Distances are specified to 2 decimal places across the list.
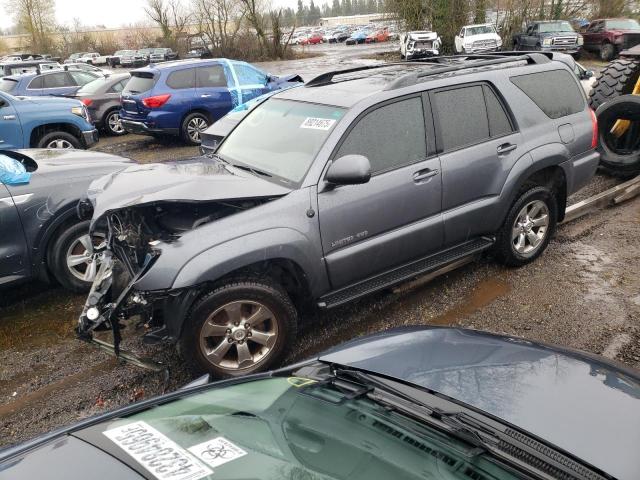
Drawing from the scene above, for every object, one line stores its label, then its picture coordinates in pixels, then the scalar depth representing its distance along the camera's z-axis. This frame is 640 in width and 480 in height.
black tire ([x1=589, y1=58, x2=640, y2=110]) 7.49
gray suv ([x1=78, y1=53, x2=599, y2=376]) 3.28
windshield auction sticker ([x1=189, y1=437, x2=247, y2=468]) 1.50
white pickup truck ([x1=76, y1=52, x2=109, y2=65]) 45.00
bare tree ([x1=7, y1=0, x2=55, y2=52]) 50.94
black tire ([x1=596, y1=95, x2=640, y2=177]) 6.48
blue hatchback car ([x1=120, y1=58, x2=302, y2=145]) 10.59
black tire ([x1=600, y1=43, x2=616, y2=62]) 23.14
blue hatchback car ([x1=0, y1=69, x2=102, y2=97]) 12.71
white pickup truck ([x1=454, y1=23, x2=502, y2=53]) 25.48
